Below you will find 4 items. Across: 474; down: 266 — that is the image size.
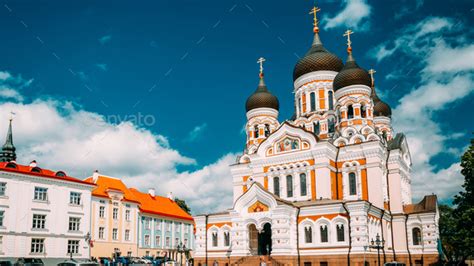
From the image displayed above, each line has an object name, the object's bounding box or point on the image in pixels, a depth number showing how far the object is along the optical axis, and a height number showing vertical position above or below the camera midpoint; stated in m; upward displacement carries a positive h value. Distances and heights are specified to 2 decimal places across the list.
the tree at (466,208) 30.31 +1.00
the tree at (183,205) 70.85 +3.39
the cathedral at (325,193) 32.22 +2.50
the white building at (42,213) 35.75 +1.38
